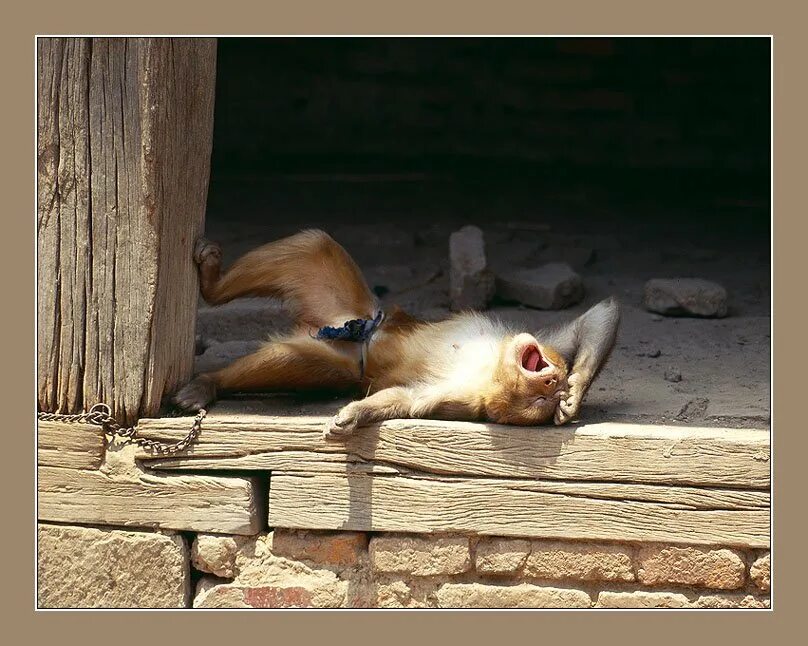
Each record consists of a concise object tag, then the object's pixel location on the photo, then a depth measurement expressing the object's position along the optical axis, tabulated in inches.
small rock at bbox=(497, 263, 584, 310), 299.9
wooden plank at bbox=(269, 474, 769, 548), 201.5
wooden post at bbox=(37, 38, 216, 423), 196.7
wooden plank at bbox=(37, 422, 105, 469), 211.2
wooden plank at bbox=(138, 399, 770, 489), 200.1
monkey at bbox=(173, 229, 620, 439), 205.9
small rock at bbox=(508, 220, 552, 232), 360.5
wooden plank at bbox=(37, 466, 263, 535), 212.2
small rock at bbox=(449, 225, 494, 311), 299.4
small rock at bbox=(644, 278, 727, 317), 290.2
